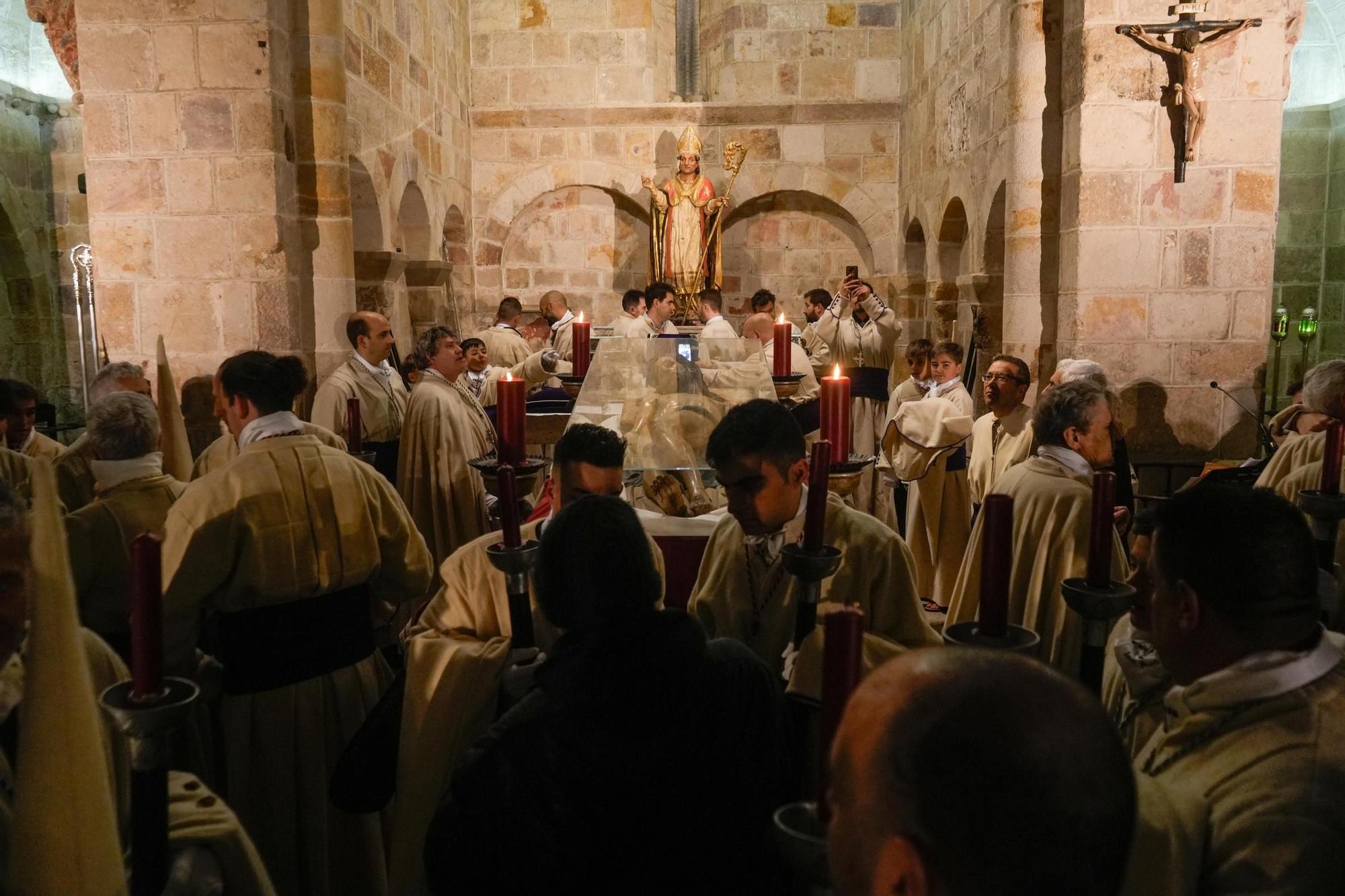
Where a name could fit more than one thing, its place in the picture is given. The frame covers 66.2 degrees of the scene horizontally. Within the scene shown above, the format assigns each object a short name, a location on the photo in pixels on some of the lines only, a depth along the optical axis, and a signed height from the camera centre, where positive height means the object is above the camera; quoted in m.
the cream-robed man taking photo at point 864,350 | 8.08 -0.20
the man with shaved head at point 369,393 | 5.69 -0.35
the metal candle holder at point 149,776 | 1.22 -0.53
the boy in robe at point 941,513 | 6.16 -1.13
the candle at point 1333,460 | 2.44 -0.34
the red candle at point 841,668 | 1.14 -0.38
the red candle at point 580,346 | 4.64 -0.08
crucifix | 5.78 +1.53
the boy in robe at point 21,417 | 4.14 -0.34
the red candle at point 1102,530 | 1.72 -0.35
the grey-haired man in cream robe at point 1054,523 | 3.11 -0.61
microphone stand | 5.76 -0.61
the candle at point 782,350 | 4.79 -0.11
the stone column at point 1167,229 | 5.95 +0.55
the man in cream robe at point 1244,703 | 1.32 -0.55
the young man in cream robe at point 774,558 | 2.55 -0.60
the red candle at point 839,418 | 2.55 -0.23
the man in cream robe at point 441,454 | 5.66 -0.68
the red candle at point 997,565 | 1.51 -0.35
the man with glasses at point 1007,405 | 4.90 -0.39
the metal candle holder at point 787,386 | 4.63 -0.27
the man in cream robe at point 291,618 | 2.82 -0.81
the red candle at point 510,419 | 2.46 -0.22
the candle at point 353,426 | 4.14 -0.39
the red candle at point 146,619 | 1.31 -0.36
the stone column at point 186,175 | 5.99 +0.92
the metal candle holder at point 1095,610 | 1.66 -0.46
